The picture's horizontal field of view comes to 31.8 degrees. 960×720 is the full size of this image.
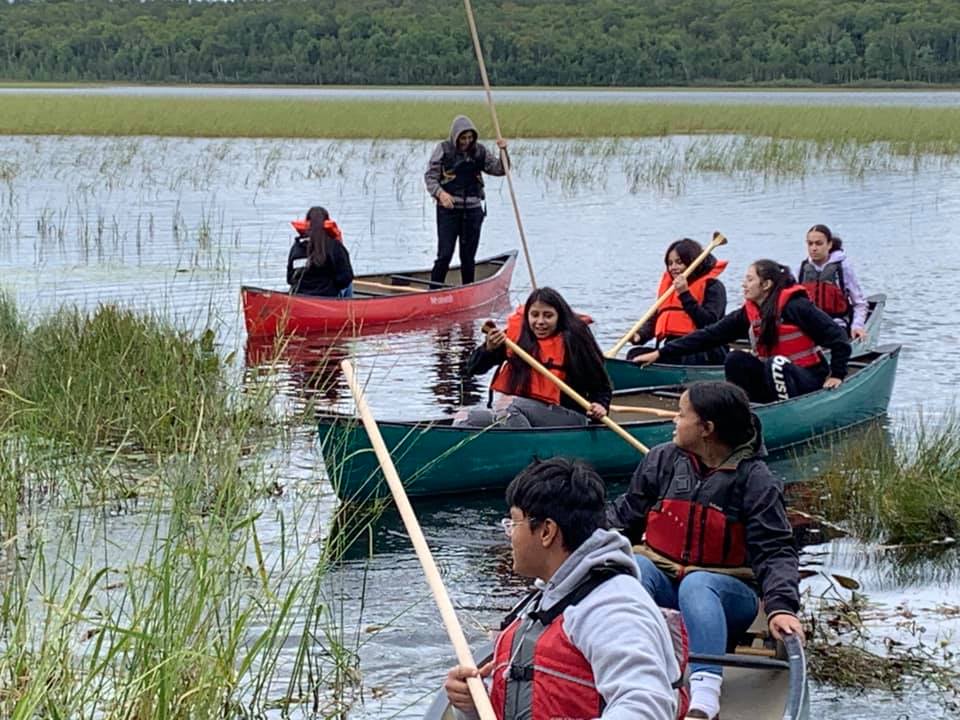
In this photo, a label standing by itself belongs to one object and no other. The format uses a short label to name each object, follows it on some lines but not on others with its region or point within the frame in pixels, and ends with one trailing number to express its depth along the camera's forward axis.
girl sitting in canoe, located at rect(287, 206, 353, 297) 13.14
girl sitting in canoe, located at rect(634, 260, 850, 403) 9.23
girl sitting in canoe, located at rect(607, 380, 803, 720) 5.38
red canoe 13.17
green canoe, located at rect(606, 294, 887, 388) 10.45
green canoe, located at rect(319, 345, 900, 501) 7.98
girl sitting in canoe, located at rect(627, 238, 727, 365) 10.50
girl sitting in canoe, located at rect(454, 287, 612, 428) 8.17
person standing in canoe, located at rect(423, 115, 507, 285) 14.66
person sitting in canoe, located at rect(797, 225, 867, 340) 11.15
